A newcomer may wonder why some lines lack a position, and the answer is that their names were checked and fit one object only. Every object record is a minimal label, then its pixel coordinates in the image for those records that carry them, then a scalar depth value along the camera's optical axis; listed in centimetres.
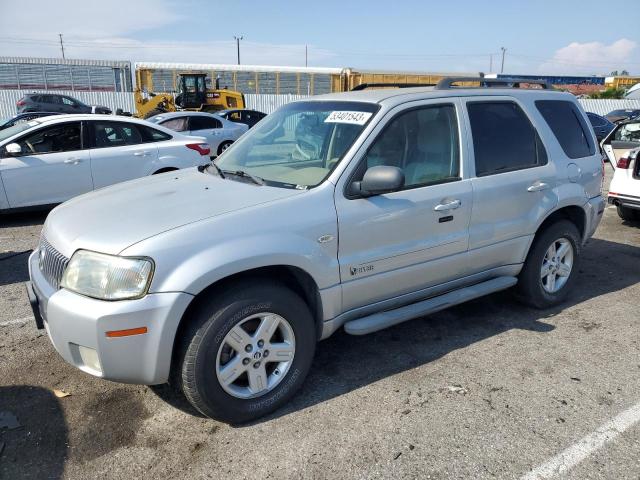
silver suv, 258
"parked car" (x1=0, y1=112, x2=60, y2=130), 1413
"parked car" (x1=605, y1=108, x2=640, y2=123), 2371
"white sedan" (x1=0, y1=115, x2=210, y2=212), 717
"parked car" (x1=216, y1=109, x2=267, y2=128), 1844
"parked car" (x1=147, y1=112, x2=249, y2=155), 1338
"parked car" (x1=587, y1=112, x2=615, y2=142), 1619
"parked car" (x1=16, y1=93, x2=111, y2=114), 2495
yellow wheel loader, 2555
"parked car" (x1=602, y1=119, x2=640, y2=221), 685
